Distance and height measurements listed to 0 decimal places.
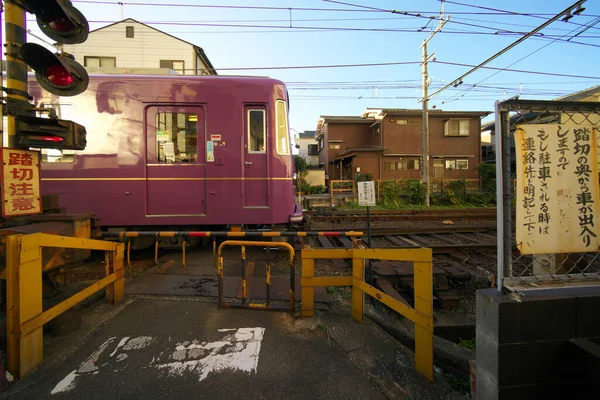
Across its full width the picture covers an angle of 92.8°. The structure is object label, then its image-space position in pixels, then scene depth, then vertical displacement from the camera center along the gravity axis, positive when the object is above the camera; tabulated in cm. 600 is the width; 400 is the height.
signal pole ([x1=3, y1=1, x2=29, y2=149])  278 +141
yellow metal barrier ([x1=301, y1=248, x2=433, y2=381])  239 -95
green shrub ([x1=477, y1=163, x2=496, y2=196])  1906 +147
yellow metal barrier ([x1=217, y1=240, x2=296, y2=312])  335 -109
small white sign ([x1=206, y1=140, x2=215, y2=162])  528 +90
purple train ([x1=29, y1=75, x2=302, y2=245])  520 +87
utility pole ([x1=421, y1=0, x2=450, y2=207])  1570 +459
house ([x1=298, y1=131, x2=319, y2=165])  3975 +685
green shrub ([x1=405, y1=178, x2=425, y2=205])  1681 +22
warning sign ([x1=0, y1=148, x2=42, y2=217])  257 +19
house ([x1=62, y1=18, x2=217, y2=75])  1959 +1060
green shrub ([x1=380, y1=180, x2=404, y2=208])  1670 +35
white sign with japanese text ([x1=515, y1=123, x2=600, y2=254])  177 +4
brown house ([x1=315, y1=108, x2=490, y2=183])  2436 +424
